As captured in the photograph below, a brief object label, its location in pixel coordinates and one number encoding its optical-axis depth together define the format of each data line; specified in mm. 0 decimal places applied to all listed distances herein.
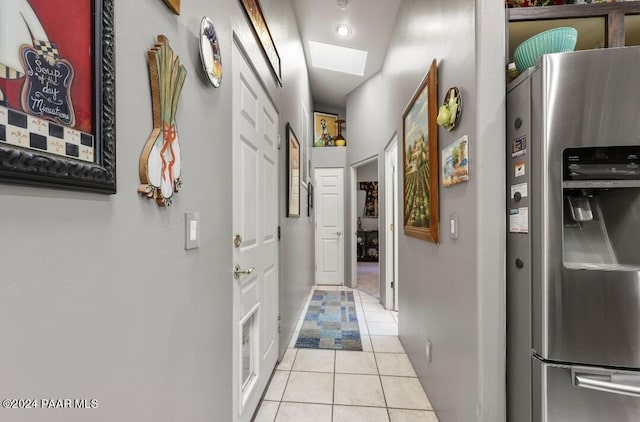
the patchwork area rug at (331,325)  2639
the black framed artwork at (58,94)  415
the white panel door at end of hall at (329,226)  4770
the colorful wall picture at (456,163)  1283
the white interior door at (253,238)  1415
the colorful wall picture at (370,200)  7438
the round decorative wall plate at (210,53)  1006
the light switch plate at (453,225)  1407
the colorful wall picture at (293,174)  2551
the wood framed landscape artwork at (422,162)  1671
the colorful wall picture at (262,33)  1518
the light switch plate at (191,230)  933
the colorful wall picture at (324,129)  5016
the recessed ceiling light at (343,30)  3099
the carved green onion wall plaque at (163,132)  735
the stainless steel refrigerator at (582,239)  961
